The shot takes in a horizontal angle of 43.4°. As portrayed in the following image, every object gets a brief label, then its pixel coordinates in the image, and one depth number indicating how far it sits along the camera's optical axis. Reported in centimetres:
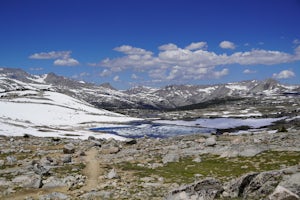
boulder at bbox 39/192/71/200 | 3285
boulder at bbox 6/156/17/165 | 5247
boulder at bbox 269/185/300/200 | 1681
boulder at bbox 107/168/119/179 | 4178
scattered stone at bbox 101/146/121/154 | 6412
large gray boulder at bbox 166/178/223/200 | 2342
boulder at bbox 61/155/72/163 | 5312
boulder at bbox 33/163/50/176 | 4344
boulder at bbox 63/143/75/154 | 6419
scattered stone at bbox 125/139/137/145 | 7620
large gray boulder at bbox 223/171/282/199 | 2042
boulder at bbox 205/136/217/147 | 6356
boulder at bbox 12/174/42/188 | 3831
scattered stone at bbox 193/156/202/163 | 5219
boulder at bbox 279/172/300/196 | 1753
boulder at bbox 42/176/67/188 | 3850
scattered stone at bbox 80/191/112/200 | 3244
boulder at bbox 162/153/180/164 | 5279
